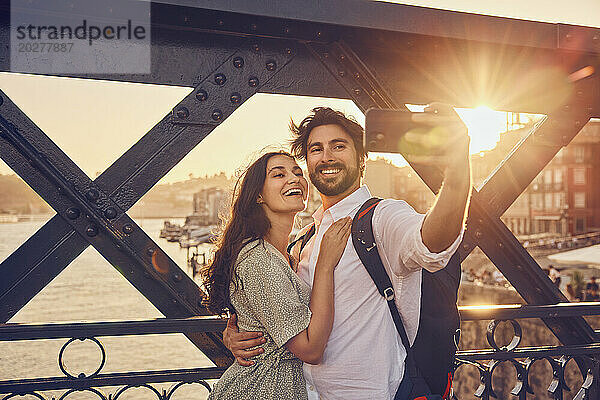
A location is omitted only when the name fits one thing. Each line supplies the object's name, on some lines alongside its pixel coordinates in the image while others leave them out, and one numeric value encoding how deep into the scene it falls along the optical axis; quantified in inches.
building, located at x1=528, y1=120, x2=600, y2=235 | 2319.1
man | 69.5
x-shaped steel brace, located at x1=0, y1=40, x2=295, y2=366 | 96.7
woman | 85.7
